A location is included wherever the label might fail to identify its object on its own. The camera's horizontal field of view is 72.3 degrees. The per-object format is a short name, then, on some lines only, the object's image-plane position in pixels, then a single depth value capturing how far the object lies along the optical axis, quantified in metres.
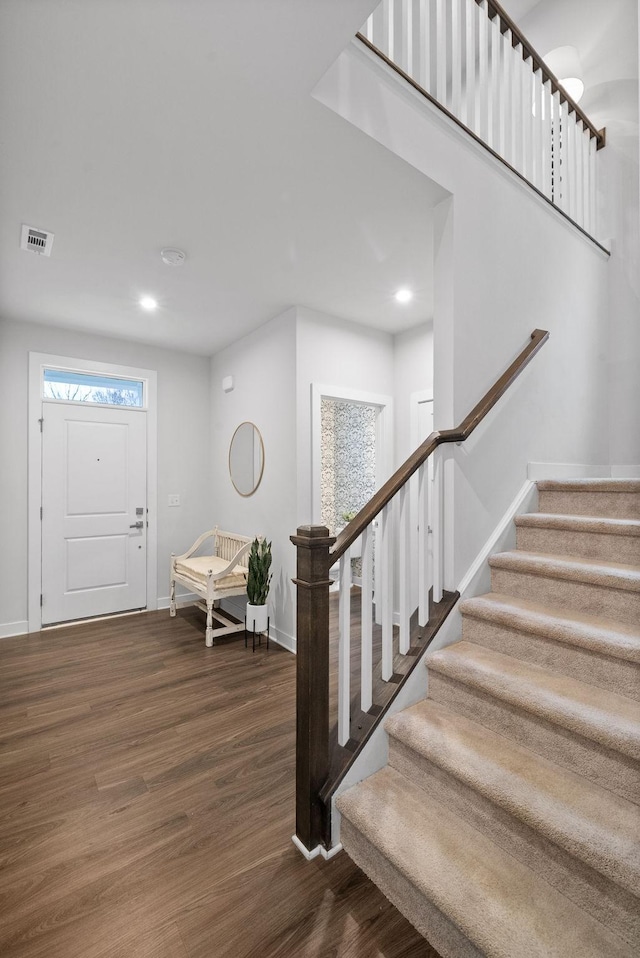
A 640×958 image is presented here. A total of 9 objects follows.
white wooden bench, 3.64
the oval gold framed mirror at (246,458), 4.07
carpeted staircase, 1.12
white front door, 4.07
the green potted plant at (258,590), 3.55
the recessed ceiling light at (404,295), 3.39
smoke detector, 2.78
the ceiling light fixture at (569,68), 3.35
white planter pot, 3.55
